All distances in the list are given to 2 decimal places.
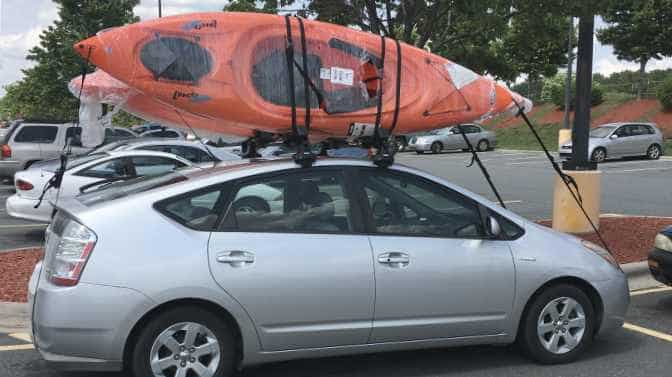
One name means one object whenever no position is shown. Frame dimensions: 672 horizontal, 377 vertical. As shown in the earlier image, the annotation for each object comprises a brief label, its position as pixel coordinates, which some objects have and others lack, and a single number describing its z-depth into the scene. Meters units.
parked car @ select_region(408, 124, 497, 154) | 37.28
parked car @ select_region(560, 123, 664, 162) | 27.86
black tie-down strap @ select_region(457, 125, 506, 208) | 5.82
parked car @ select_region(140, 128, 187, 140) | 27.47
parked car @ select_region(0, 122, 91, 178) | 18.23
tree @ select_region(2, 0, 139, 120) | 34.81
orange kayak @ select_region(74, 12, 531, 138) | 4.95
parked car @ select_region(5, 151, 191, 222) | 10.69
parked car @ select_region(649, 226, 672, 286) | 6.67
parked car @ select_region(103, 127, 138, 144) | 22.38
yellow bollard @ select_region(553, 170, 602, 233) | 9.35
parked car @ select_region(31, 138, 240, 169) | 13.09
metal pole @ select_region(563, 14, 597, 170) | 9.43
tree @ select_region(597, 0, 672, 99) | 36.66
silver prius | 4.39
